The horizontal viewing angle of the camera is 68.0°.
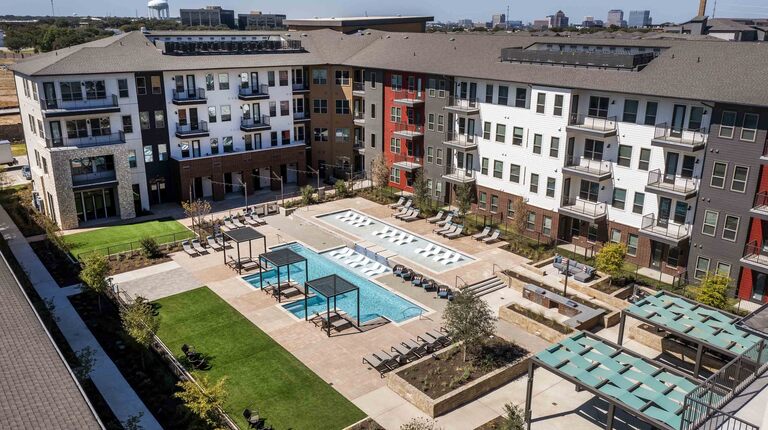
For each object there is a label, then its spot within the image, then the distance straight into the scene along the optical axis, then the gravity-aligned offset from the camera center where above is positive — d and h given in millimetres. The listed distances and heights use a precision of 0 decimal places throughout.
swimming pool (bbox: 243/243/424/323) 32844 -14682
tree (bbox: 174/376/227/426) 20734 -12509
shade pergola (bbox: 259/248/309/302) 33750 -12264
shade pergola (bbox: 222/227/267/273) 37094 -12027
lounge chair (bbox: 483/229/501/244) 43000 -13926
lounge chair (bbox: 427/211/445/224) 47156 -13723
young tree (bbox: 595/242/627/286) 34312 -12237
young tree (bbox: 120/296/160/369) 26562 -12660
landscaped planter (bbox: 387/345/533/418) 23875 -14363
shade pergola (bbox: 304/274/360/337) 30109 -12509
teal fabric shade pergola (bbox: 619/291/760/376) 23469 -11536
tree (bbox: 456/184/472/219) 44625 -11678
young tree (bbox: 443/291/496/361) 26156 -12115
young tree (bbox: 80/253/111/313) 31047 -12090
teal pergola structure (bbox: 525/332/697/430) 19156 -11518
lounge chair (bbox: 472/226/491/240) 43688 -13887
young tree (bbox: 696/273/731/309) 29641 -12269
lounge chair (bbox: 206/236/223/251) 41459 -14089
